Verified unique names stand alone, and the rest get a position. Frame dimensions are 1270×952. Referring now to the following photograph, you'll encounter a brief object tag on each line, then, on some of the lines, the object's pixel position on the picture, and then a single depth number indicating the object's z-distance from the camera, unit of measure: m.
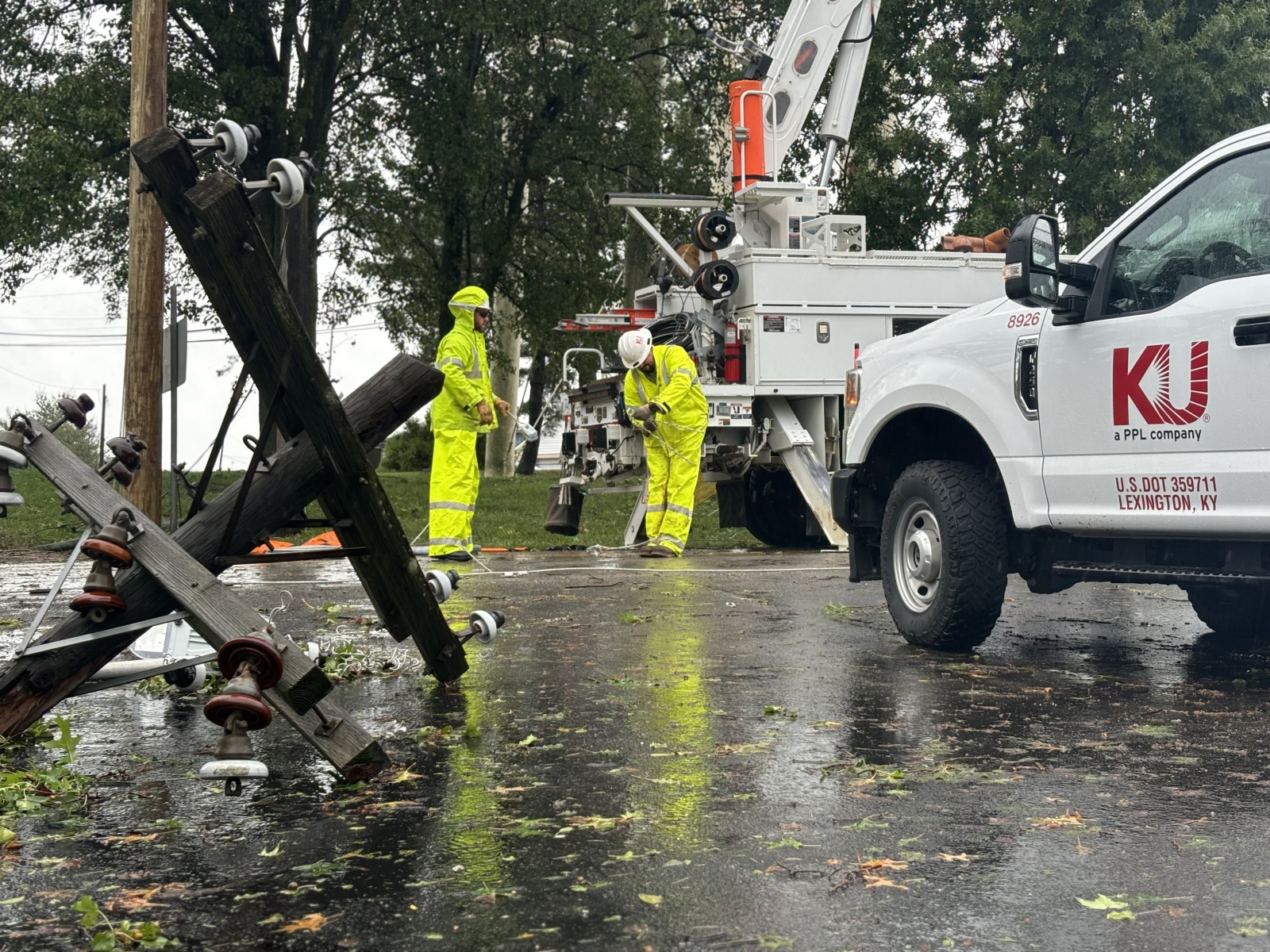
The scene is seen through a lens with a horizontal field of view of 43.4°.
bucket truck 14.60
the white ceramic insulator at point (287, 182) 4.23
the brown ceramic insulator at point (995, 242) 15.73
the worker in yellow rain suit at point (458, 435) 13.22
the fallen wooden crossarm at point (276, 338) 4.26
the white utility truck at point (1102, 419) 5.94
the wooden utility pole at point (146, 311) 12.13
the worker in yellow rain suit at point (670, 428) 13.70
